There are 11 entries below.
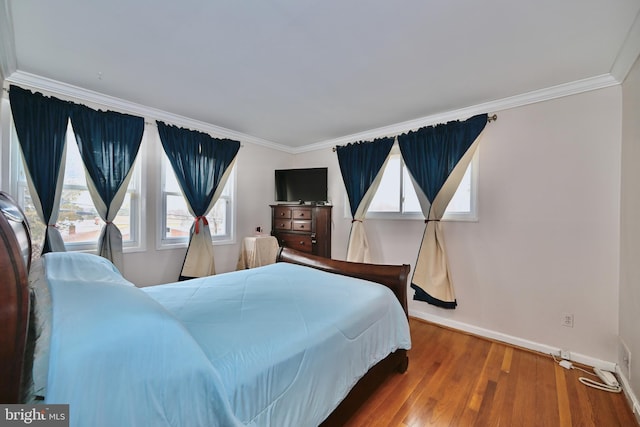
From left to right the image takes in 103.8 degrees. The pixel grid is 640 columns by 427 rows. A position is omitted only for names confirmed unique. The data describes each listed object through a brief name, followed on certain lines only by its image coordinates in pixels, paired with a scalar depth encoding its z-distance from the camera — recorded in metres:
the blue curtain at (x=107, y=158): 2.47
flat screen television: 3.83
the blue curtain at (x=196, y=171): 3.06
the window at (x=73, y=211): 2.29
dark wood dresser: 3.81
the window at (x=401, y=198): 2.82
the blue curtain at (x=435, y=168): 2.73
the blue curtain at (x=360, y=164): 3.39
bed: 0.65
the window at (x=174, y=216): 3.10
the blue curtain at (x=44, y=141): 2.18
